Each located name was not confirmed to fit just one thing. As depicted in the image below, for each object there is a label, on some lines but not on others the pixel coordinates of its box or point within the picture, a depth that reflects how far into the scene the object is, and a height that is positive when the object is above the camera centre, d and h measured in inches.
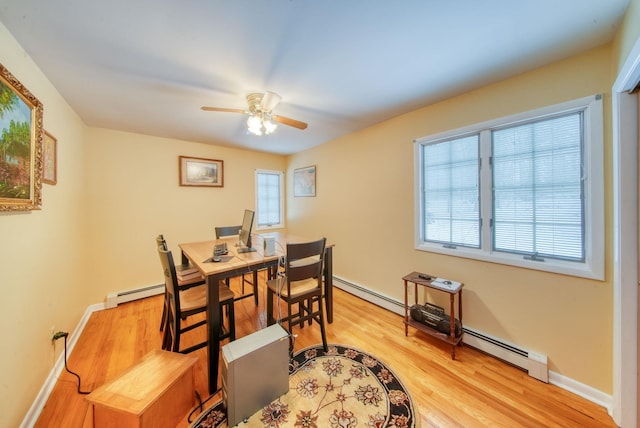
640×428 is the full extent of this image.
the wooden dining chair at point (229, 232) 112.1 -9.3
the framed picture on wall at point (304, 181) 147.9 +24.0
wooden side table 71.6 -35.7
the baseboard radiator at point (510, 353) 62.2 -44.2
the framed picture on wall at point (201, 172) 128.6 +27.0
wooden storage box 42.6 -38.0
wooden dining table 59.7 -16.3
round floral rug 51.3 -48.9
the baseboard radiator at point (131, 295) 106.4 -41.7
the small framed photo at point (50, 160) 64.9 +17.9
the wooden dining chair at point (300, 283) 66.9 -25.1
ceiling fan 71.3 +35.3
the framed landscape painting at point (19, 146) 44.1 +15.8
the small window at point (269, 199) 162.4 +12.1
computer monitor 84.9 -7.6
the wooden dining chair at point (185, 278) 74.8 -23.4
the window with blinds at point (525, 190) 56.5 +7.5
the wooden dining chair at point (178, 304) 62.9 -27.9
